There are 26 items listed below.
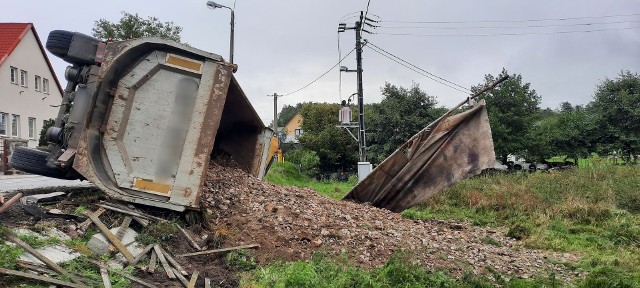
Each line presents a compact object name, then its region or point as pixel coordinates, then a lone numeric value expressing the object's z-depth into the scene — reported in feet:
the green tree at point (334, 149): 111.24
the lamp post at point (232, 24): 62.95
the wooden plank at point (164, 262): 15.98
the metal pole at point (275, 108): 118.47
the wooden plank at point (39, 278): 13.29
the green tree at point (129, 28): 100.63
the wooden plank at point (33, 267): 13.99
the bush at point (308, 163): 104.58
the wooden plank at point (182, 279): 15.55
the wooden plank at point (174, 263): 16.28
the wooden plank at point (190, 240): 18.43
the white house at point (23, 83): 90.94
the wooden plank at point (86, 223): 17.84
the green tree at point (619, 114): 92.02
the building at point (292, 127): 248.71
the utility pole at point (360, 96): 67.92
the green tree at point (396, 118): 96.84
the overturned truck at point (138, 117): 19.89
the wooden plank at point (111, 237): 16.59
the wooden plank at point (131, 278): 14.89
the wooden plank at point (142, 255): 16.34
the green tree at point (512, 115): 86.17
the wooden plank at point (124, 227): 17.57
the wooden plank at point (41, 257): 14.14
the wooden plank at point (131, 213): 18.81
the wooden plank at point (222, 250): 17.84
